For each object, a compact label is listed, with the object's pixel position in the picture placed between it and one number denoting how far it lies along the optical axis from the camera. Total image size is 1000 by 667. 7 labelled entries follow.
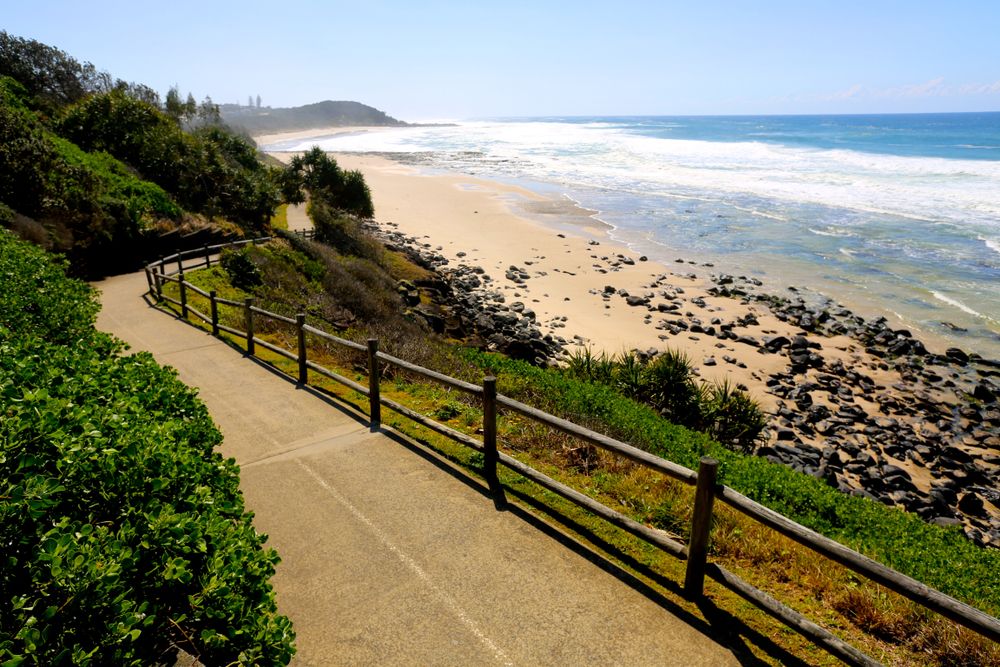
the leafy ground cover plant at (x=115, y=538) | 2.61
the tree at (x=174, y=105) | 51.53
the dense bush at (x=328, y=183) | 34.78
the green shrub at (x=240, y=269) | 21.19
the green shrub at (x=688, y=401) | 14.05
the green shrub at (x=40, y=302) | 7.29
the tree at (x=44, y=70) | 38.91
